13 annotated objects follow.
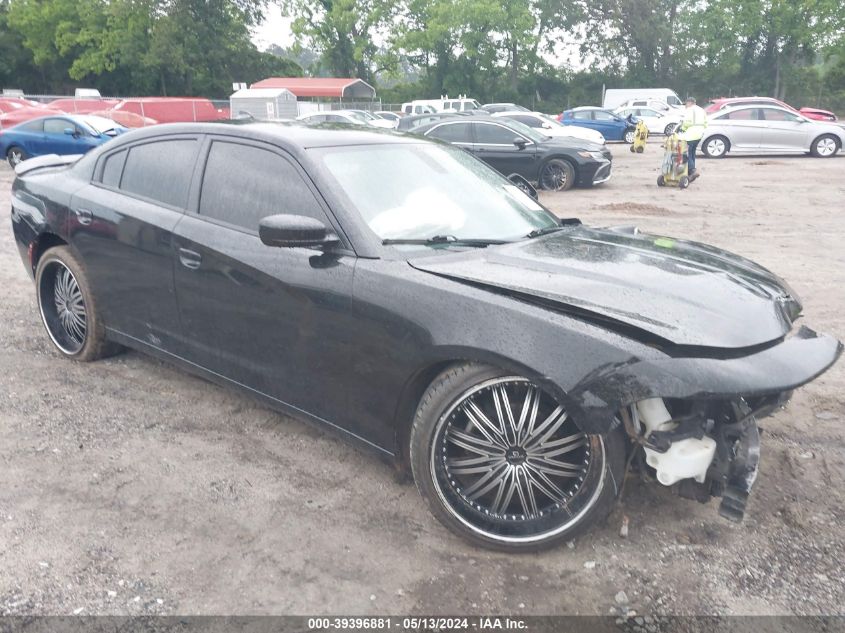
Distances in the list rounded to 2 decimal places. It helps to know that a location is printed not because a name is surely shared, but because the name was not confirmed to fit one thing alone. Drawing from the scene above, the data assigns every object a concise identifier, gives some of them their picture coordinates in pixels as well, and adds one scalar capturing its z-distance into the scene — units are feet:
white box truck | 139.13
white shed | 119.96
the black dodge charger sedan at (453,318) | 8.67
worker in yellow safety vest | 50.39
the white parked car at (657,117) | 103.45
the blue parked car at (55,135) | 58.54
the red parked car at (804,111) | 87.86
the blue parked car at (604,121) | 98.32
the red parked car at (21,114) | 74.69
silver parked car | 69.77
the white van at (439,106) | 121.18
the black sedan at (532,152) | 47.44
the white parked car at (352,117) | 82.21
